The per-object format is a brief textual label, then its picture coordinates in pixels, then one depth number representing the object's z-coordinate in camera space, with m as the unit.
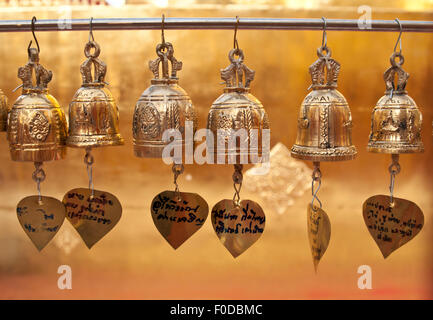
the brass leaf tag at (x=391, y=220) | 0.53
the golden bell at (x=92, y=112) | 0.49
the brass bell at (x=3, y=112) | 0.53
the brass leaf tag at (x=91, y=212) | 0.54
